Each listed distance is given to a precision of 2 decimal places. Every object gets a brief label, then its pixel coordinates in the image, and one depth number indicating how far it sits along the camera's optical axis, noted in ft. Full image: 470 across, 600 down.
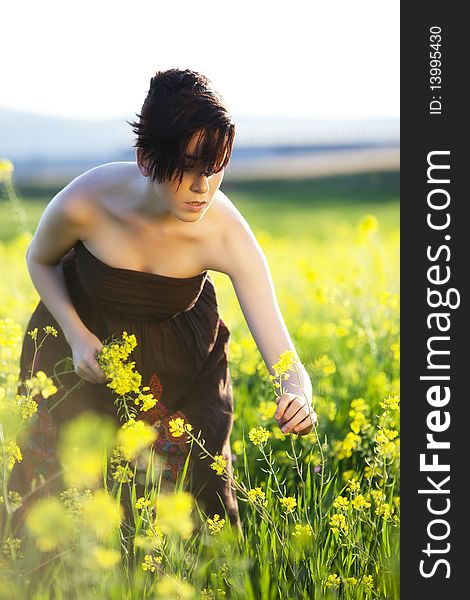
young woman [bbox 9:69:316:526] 7.99
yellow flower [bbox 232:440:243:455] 11.00
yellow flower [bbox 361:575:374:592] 7.87
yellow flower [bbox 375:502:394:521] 8.19
